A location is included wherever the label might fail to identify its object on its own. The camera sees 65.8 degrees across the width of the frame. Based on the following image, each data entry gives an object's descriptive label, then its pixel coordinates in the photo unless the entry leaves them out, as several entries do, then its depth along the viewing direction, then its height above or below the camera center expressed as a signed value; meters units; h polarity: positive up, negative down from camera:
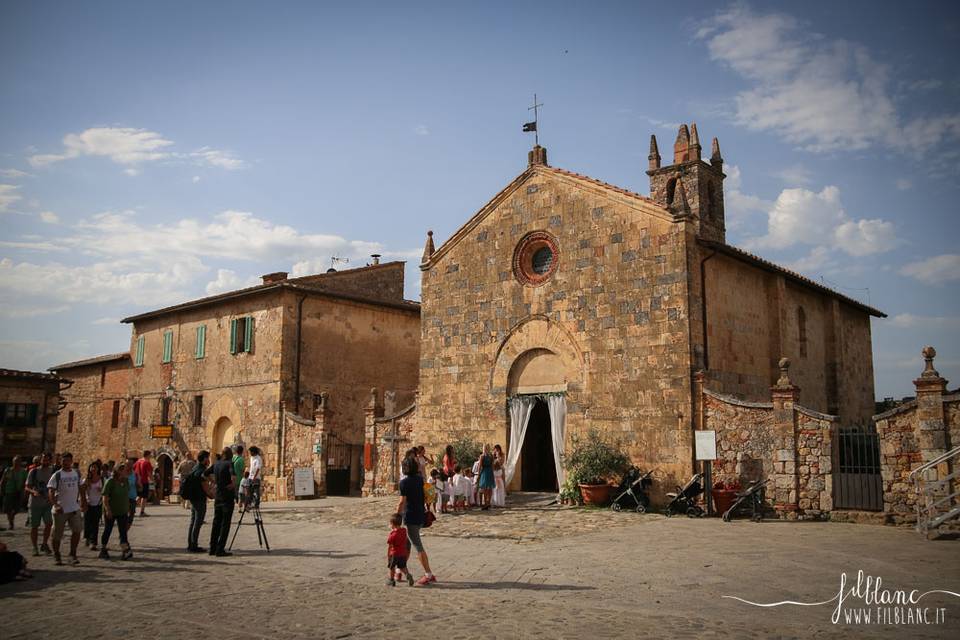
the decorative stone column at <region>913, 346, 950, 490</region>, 13.89 +0.31
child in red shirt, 9.54 -1.55
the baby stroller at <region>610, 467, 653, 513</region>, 17.34 -1.41
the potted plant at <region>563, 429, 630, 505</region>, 17.91 -0.88
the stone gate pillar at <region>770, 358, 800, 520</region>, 15.61 -0.33
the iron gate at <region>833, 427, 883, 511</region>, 14.98 -0.95
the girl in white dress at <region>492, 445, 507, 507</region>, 18.69 -1.41
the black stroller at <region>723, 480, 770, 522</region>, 15.48 -1.43
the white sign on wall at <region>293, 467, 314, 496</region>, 23.25 -1.67
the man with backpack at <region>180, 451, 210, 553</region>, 12.42 -1.12
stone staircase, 13.14 -0.99
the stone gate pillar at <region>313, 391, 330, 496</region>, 23.98 -0.54
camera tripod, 12.69 -1.60
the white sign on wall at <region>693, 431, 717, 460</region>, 16.16 -0.29
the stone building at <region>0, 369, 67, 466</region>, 33.91 +0.62
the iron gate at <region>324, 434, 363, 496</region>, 24.39 -1.28
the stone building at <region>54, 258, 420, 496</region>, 25.62 +2.20
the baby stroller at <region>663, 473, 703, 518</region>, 16.47 -1.48
